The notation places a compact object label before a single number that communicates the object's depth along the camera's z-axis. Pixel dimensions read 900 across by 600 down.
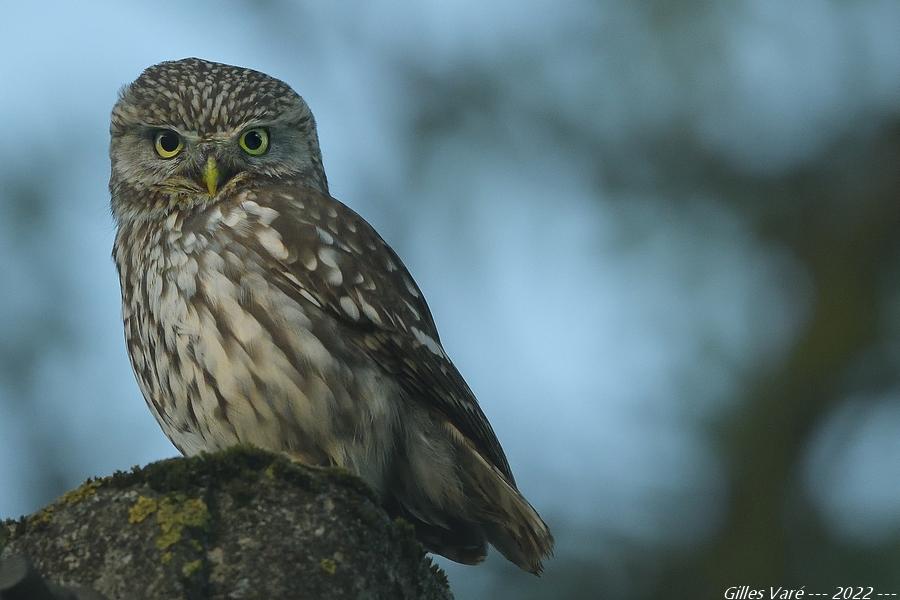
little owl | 9.09
